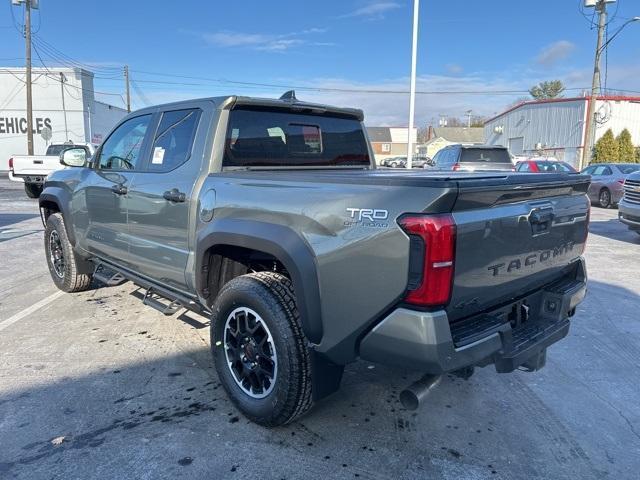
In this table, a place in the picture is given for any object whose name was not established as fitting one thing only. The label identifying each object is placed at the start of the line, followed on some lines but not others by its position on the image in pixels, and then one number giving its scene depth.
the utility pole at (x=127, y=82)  43.55
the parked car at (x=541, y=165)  15.65
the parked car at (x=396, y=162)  44.23
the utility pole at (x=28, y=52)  27.12
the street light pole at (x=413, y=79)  16.50
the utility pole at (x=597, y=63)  22.41
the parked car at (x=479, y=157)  12.56
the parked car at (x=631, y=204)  9.44
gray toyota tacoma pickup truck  2.24
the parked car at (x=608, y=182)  15.53
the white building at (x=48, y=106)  34.22
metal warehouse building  30.05
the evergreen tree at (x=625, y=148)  28.62
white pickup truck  15.14
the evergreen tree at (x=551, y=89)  74.50
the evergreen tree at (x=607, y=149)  28.53
